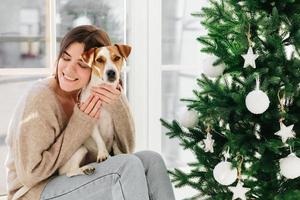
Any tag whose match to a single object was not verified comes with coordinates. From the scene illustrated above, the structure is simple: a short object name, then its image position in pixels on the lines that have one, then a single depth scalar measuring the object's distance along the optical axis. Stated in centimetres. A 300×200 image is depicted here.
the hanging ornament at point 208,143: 264
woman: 271
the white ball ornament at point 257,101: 240
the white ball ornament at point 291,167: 240
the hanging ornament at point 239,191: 256
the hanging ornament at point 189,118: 270
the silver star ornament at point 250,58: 246
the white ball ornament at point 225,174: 251
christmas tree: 246
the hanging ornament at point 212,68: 261
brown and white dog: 272
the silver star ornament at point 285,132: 245
